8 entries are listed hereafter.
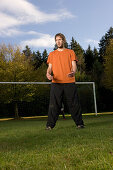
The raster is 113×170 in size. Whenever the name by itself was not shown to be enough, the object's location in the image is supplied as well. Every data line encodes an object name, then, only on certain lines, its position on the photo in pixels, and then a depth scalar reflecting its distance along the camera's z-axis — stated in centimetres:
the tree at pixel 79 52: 4594
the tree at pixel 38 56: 5235
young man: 504
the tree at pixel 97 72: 3481
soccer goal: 1687
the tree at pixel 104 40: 5212
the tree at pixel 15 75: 1742
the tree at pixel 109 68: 2247
